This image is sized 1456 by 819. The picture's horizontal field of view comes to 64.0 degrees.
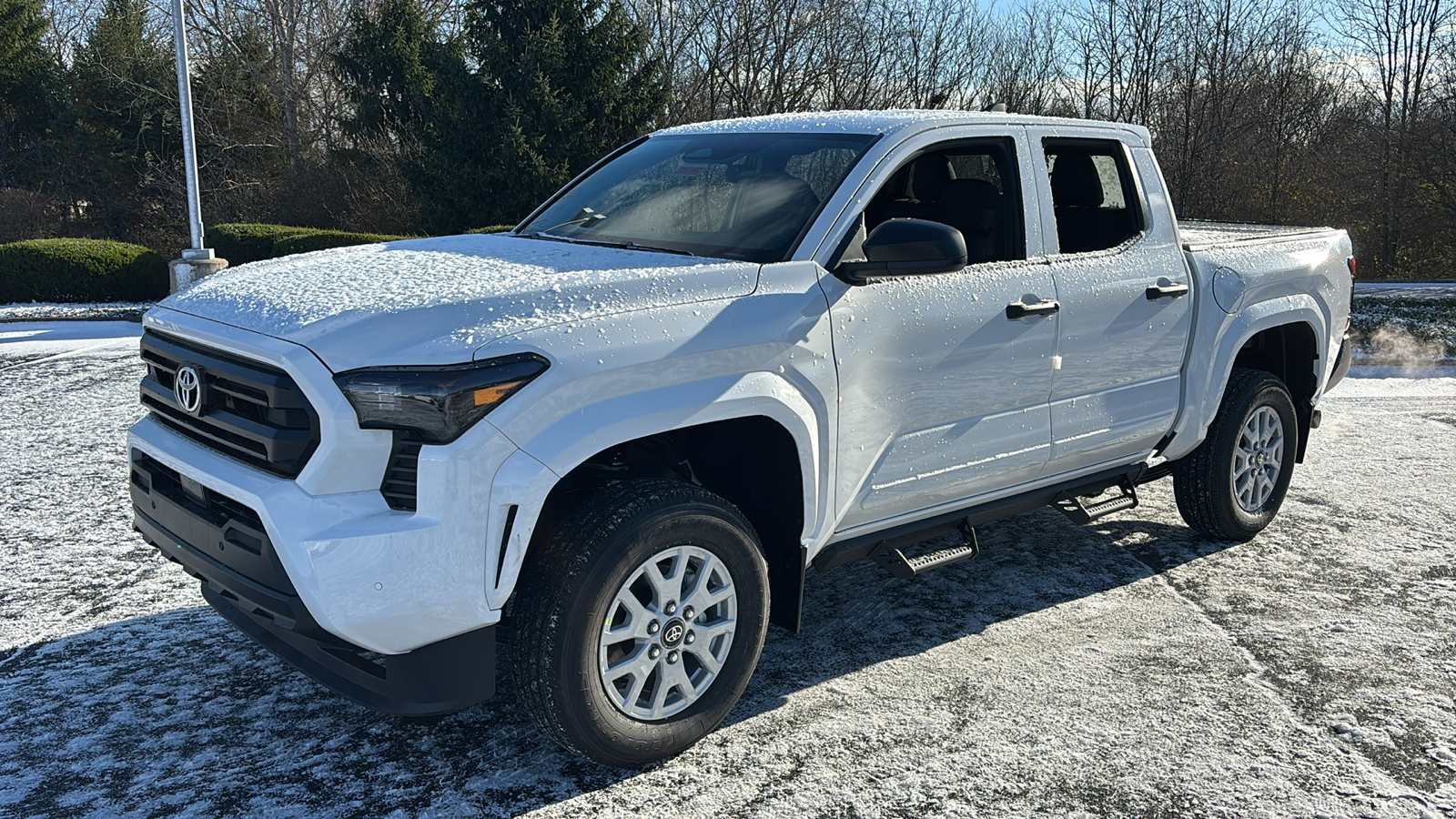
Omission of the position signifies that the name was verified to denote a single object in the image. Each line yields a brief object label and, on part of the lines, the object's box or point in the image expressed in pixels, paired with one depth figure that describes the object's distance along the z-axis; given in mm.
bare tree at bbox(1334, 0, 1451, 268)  21234
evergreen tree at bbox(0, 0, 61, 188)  34750
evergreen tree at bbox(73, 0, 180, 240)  31219
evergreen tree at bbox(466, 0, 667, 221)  19781
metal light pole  16703
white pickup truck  2994
